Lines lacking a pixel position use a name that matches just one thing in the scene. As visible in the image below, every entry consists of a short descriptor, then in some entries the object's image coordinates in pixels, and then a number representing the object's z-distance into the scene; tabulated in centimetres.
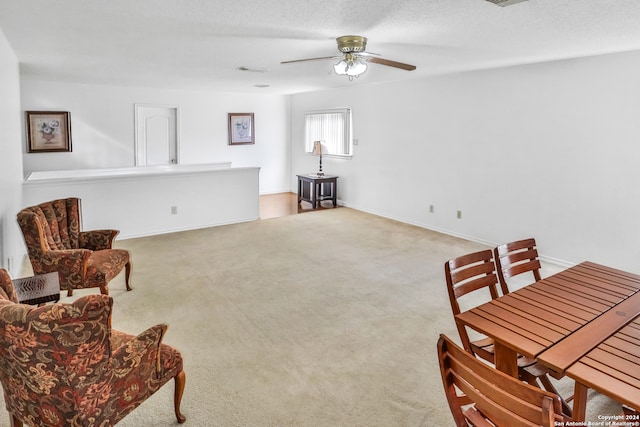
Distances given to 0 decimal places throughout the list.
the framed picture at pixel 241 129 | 862
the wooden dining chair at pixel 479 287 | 192
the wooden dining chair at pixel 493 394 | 111
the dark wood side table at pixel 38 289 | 228
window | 776
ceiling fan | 333
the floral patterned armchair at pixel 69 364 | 146
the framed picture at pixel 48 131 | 655
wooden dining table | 140
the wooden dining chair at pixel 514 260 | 242
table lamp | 801
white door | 760
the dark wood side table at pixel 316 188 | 778
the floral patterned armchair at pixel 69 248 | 323
